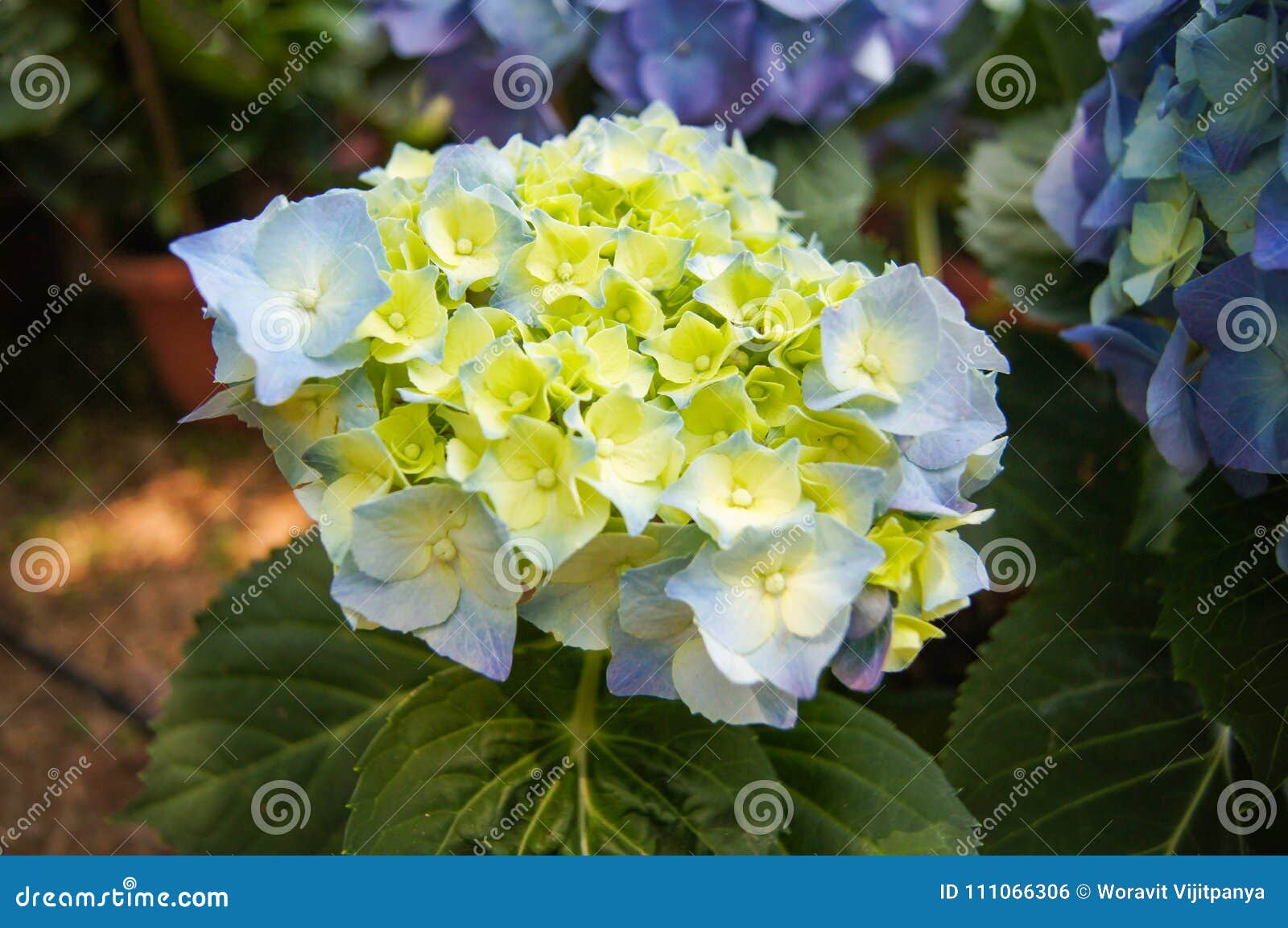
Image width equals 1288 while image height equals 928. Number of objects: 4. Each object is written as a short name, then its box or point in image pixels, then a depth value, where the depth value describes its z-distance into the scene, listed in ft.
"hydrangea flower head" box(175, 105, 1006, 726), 1.32
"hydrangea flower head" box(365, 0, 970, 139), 2.34
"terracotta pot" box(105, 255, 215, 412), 4.07
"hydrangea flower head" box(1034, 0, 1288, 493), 1.67
